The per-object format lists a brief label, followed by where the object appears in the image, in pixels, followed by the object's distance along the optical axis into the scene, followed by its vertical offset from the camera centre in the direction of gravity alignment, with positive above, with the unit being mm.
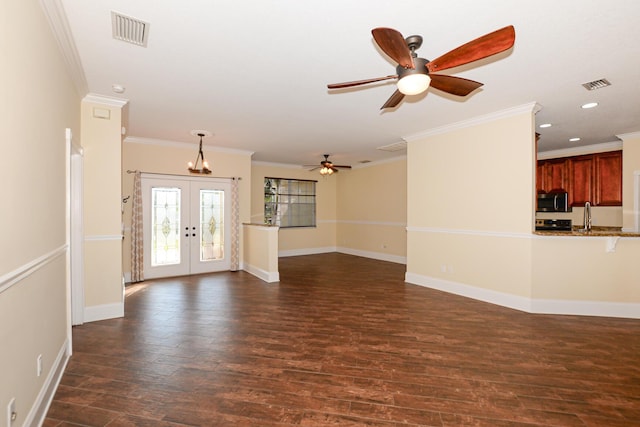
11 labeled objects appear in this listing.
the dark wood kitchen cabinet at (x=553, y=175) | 6422 +848
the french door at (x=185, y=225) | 6098 -251
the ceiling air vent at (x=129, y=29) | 2261 +1480
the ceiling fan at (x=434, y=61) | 1898 +1130
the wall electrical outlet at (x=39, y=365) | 2006 -1042
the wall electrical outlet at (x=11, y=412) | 1579 -1086
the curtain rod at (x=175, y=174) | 5891 +837
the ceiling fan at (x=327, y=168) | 7324 +1137
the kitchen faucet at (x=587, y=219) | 4678 -96
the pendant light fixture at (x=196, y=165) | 5559 +1017
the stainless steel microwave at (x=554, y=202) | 6311 +247
